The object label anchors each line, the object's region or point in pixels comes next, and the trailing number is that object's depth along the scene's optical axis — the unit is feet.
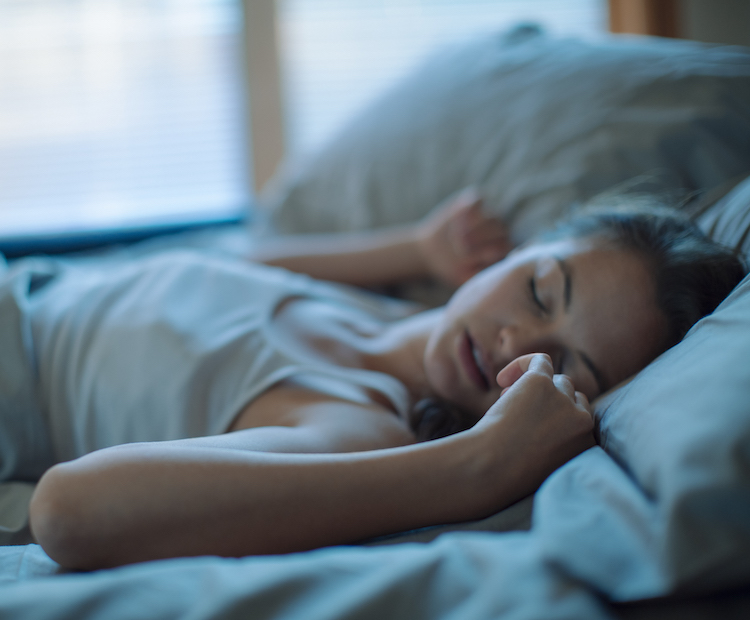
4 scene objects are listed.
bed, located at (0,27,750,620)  1.17
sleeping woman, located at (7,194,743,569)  1.65
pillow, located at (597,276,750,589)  1.17
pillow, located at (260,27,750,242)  3.30
